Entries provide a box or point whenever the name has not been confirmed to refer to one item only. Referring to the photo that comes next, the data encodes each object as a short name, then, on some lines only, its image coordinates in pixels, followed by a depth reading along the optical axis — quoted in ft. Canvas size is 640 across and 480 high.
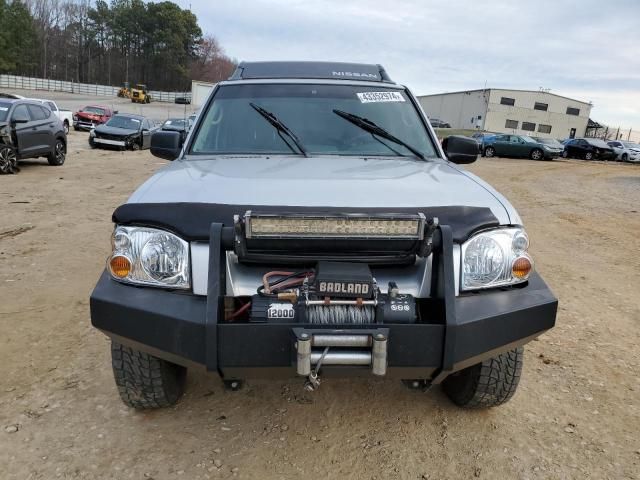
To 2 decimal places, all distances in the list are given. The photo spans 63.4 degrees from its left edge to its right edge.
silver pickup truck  6.70
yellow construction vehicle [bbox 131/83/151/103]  206.39
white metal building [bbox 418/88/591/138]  213.46
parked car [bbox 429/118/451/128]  178.85
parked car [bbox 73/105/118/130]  92.68
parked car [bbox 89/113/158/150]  66.13
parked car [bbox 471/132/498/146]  102.78
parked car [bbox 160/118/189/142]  76.00
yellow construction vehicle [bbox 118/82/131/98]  225.76
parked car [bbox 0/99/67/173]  38.63
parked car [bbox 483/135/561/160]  96.78
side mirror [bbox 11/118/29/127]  39.09
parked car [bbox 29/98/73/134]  82.07
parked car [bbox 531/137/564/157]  96.99
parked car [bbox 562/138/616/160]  106.22
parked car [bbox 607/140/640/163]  106.01
